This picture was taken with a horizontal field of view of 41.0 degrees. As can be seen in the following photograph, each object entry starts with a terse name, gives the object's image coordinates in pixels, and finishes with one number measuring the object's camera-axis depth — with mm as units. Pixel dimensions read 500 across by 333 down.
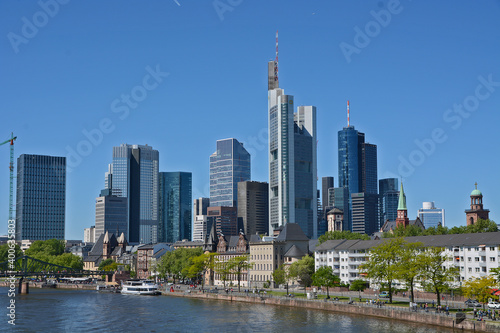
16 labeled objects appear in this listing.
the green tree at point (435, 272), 115438
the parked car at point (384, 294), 138475
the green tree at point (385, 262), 126375
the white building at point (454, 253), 140750
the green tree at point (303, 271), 180875
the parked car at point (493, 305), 110969
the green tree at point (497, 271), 108781
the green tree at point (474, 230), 196850
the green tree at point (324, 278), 154000
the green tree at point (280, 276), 183375
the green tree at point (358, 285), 148500
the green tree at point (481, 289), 105062
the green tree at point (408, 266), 119394
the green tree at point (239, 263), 190250
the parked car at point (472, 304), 113938
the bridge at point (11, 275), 196225
